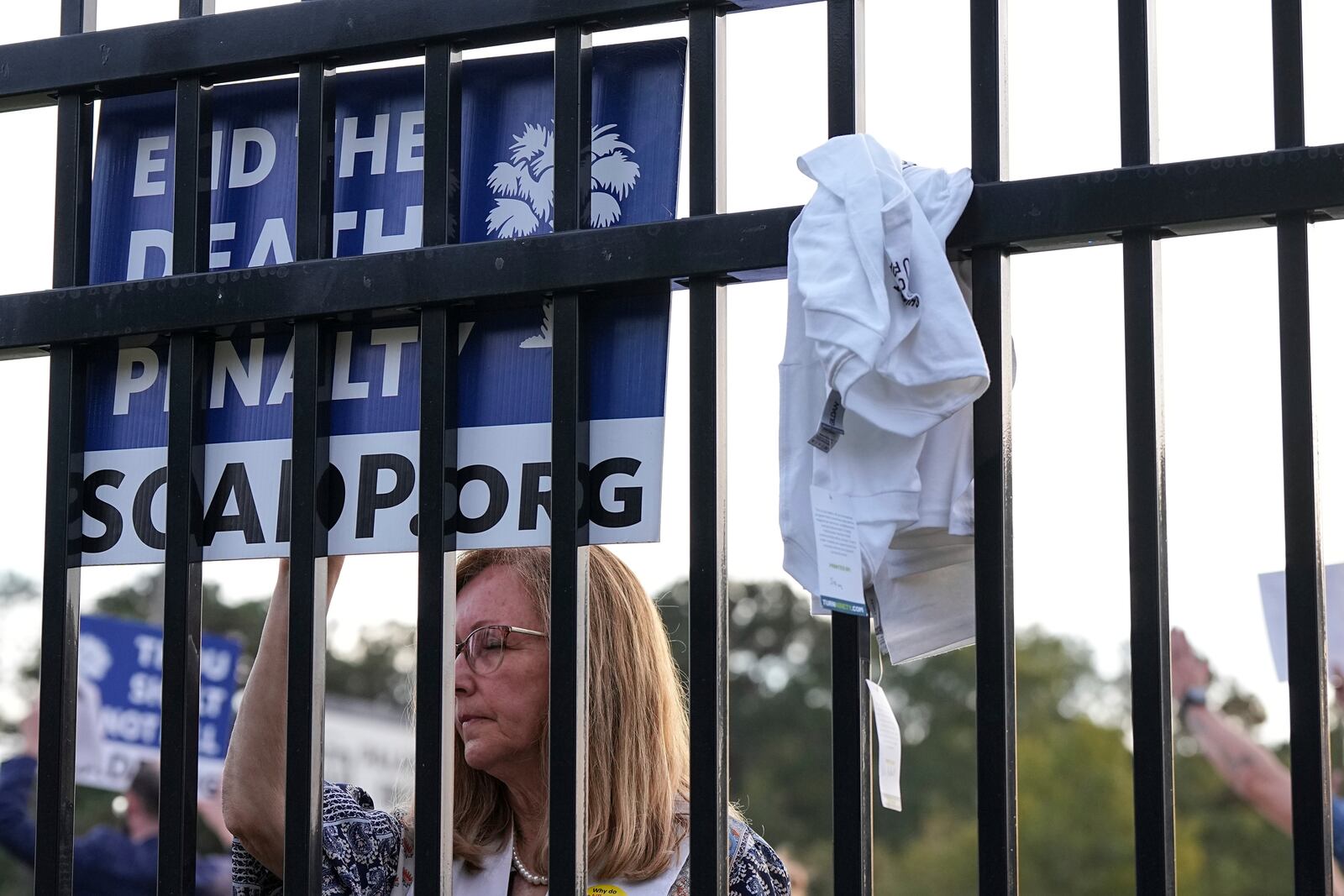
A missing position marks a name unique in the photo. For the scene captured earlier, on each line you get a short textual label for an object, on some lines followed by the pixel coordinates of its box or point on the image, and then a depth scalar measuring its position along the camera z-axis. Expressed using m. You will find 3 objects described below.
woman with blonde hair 2.46
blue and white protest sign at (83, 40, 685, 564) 2.04
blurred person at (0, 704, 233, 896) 4.79
